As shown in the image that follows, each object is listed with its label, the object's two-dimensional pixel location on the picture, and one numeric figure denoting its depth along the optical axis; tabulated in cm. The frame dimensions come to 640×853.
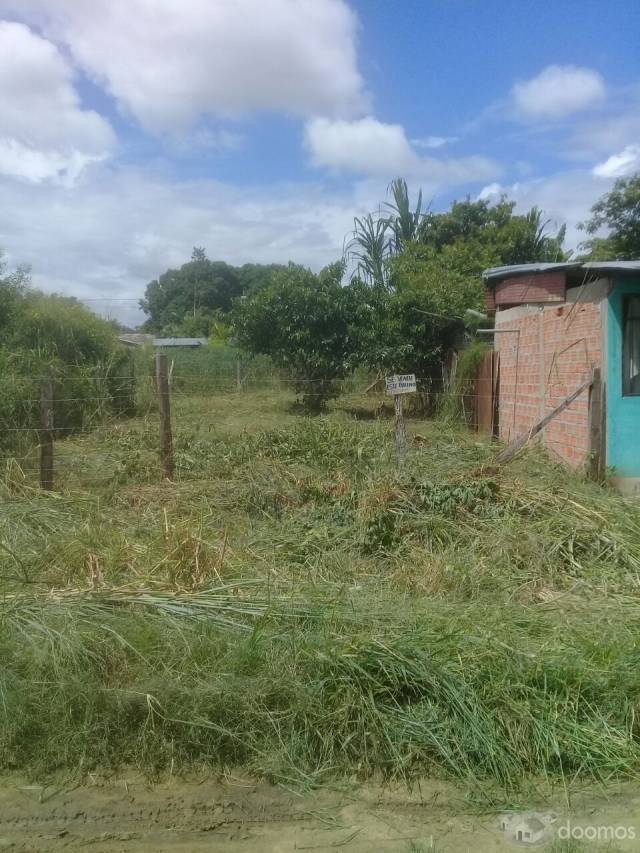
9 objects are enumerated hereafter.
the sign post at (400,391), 749
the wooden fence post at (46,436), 746
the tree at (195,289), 5850
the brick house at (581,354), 816
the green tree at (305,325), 1551
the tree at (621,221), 2123
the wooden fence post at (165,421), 805
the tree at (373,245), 2386
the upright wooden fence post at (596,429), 810
